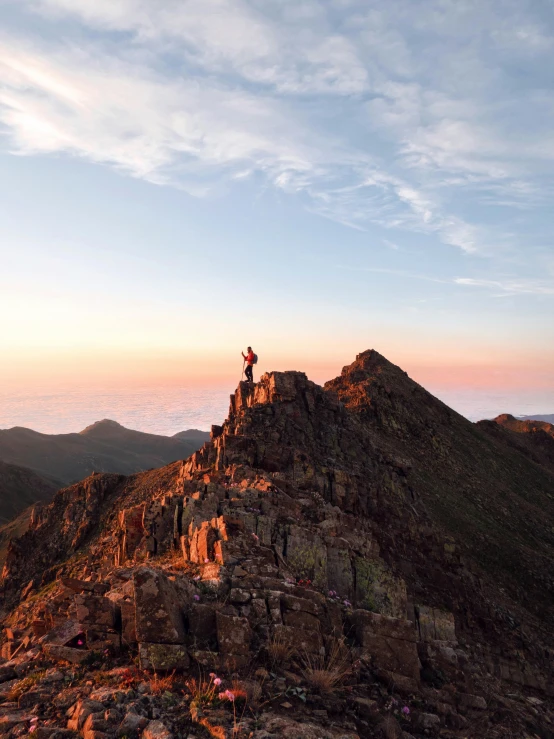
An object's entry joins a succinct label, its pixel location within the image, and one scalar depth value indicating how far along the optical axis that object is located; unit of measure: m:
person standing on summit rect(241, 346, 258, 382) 41.50
